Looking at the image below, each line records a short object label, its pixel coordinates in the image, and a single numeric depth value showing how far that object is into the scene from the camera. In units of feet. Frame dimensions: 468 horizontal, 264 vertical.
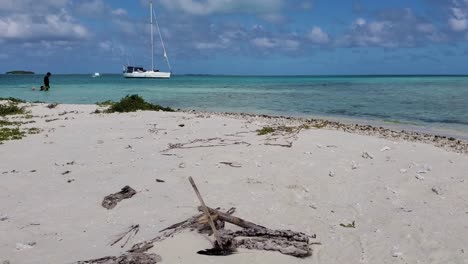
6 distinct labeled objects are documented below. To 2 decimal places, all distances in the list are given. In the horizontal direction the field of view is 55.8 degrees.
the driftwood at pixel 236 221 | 20.10
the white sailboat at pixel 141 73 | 337.50
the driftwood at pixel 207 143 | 39.78
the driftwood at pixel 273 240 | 18.38
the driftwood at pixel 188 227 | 19.48
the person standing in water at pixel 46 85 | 149.63
